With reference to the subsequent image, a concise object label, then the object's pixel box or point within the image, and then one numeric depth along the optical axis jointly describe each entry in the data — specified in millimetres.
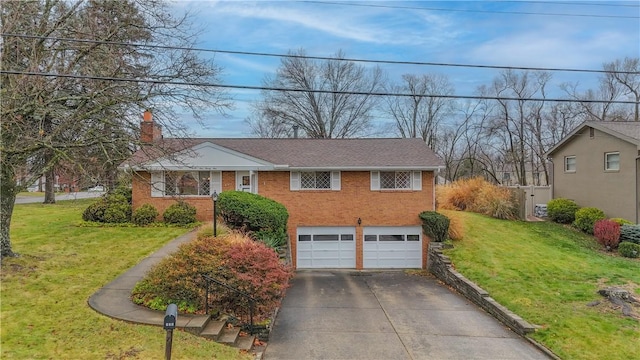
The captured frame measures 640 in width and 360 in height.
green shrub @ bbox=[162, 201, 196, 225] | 18188
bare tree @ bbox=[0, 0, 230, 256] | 8695
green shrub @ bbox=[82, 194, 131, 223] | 18125
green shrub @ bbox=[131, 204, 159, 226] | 18125
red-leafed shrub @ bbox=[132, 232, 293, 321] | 8500
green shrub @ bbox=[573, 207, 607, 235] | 19516
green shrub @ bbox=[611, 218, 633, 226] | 17886
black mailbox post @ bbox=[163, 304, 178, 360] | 5055
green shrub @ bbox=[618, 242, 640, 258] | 15914
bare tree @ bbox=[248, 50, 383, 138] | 36406
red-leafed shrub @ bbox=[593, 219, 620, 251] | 17297
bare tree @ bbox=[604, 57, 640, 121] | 32375
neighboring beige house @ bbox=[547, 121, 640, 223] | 18828
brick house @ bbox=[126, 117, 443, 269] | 18484
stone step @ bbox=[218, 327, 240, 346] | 7641
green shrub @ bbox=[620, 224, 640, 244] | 16692
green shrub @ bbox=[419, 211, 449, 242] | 17469
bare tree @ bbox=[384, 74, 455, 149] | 38000
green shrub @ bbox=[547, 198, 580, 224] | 21359
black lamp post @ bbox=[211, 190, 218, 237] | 10805
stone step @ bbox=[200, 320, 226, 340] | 7520
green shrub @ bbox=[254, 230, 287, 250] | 12648
